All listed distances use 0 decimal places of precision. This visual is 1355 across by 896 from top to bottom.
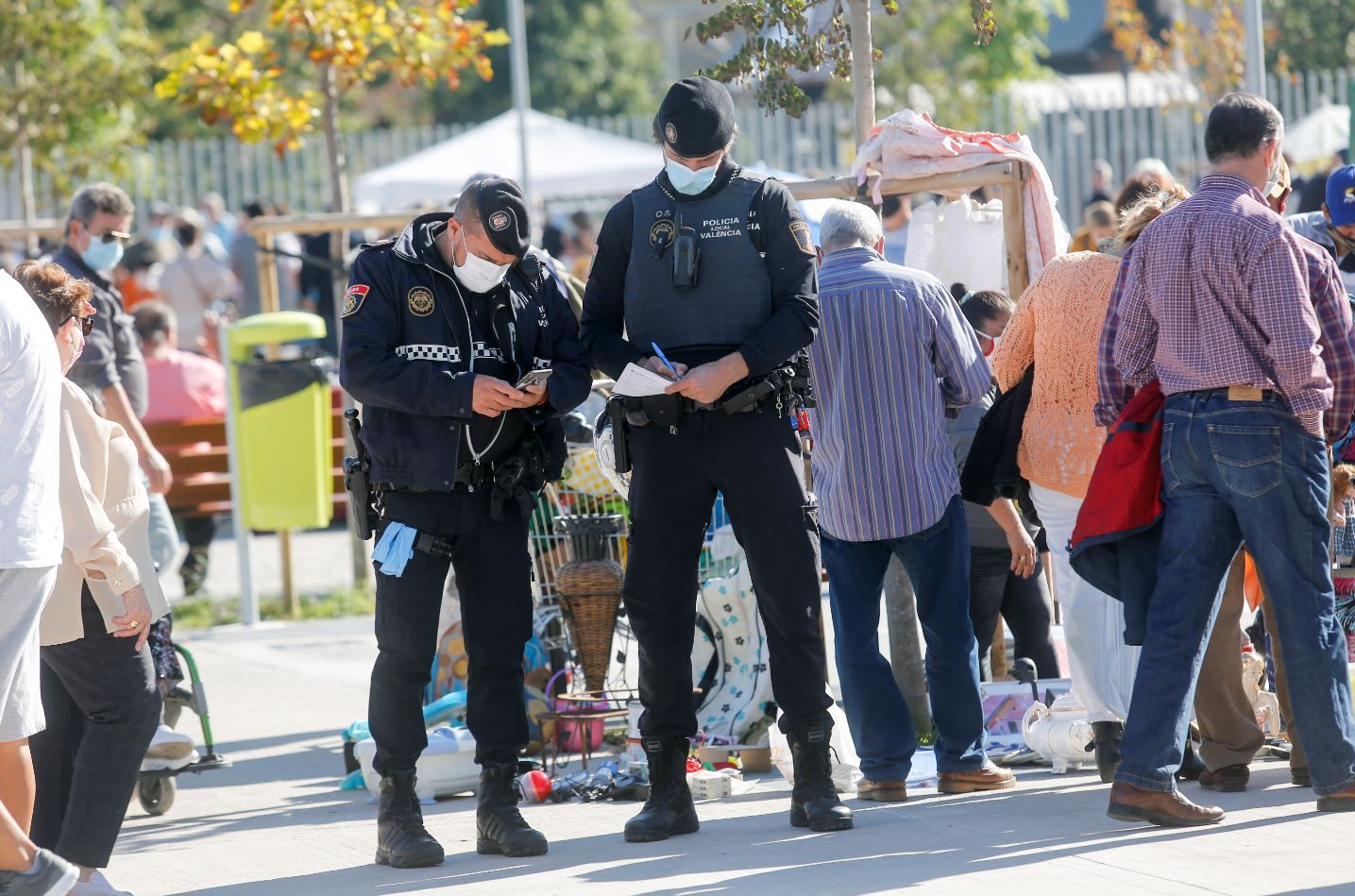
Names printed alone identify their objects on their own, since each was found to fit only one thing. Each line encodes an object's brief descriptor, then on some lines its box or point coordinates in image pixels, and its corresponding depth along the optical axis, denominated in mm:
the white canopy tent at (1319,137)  37062
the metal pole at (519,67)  31891
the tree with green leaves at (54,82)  35781
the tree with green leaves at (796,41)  15328
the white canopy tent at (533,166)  36781
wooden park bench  25281
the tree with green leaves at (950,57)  59187
